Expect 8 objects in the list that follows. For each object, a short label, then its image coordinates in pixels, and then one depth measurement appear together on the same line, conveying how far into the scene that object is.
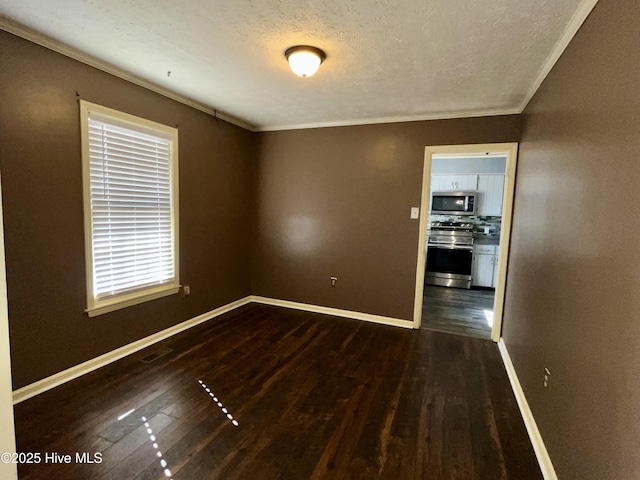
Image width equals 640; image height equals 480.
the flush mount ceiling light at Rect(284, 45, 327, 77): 2.13
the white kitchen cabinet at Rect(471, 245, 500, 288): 5.65
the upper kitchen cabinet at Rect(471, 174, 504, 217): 5.59
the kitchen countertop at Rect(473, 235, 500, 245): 5.68
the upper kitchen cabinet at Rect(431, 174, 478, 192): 5.73
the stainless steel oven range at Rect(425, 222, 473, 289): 5.71
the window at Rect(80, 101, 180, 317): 2.52
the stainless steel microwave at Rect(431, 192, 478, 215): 5.70
